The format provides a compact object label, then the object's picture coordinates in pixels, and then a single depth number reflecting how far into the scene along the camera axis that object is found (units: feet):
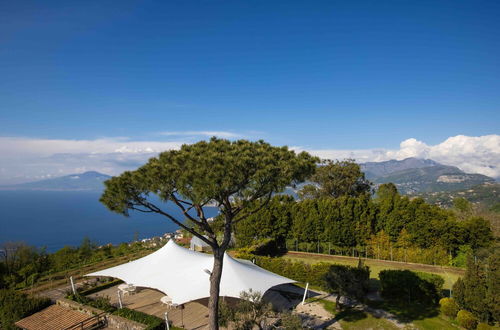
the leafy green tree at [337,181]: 102.47
